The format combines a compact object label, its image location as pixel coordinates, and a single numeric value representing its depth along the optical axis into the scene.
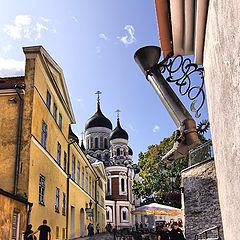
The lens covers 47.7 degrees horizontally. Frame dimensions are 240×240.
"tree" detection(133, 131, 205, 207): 25.46
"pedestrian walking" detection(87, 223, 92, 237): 23.73
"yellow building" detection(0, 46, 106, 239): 11.19
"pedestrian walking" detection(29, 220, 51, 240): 10.12
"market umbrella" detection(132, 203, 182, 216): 19.77
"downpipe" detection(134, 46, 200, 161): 2.49
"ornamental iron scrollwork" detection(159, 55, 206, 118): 2.70
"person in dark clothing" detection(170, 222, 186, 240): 9.67
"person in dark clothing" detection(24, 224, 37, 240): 9.68
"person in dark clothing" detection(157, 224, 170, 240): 10.20
